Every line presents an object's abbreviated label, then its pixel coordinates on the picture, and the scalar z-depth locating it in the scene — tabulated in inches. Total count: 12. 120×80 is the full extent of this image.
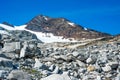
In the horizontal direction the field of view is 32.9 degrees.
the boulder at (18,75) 252.9
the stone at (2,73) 259.9
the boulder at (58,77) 251.3
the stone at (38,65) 390.8
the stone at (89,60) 474.6
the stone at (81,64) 454.6
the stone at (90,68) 414.9
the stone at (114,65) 426.3
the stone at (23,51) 502.0
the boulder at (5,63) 332.7
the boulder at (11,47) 508.7
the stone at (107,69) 404.2
